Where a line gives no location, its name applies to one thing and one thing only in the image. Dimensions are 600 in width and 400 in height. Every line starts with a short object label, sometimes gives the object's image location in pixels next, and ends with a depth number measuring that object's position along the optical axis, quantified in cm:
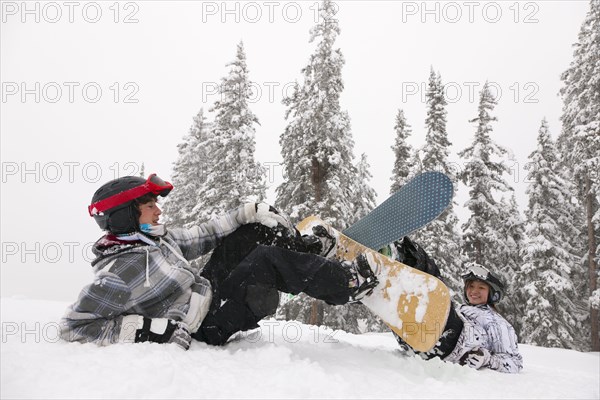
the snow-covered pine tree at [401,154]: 2064
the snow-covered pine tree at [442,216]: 1750
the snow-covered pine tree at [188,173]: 2223
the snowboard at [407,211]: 400
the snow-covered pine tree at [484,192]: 1858
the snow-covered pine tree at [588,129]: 1648
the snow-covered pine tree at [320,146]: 1647
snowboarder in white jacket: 350
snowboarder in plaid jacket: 292
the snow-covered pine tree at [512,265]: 1897
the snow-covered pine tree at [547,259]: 1716
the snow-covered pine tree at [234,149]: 1728
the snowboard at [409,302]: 330
